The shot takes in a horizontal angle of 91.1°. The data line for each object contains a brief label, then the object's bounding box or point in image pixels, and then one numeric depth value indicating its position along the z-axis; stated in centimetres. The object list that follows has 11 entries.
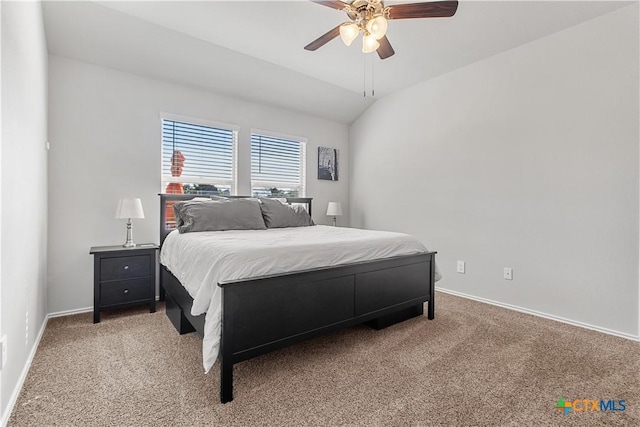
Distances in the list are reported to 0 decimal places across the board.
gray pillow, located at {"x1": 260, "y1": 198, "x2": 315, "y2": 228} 345
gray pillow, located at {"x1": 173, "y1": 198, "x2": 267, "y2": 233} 298
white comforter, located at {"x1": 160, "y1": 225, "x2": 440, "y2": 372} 177
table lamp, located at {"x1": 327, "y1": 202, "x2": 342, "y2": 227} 462
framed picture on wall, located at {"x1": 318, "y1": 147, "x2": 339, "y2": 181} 478
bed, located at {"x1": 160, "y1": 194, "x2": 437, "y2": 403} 173
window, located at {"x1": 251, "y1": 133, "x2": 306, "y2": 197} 415
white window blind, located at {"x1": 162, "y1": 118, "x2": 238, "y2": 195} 352
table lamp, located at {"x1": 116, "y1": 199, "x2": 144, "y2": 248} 290
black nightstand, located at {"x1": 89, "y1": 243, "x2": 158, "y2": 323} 277
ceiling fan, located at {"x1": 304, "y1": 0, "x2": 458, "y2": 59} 193
